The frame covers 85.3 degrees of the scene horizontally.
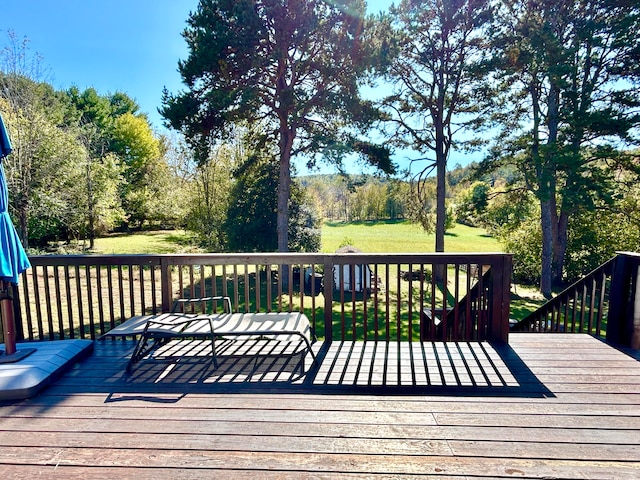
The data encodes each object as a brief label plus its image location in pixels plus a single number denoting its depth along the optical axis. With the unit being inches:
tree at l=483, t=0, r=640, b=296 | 401.4
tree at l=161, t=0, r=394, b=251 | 355.6
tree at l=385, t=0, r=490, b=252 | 448.5
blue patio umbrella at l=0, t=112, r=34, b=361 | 94.5
